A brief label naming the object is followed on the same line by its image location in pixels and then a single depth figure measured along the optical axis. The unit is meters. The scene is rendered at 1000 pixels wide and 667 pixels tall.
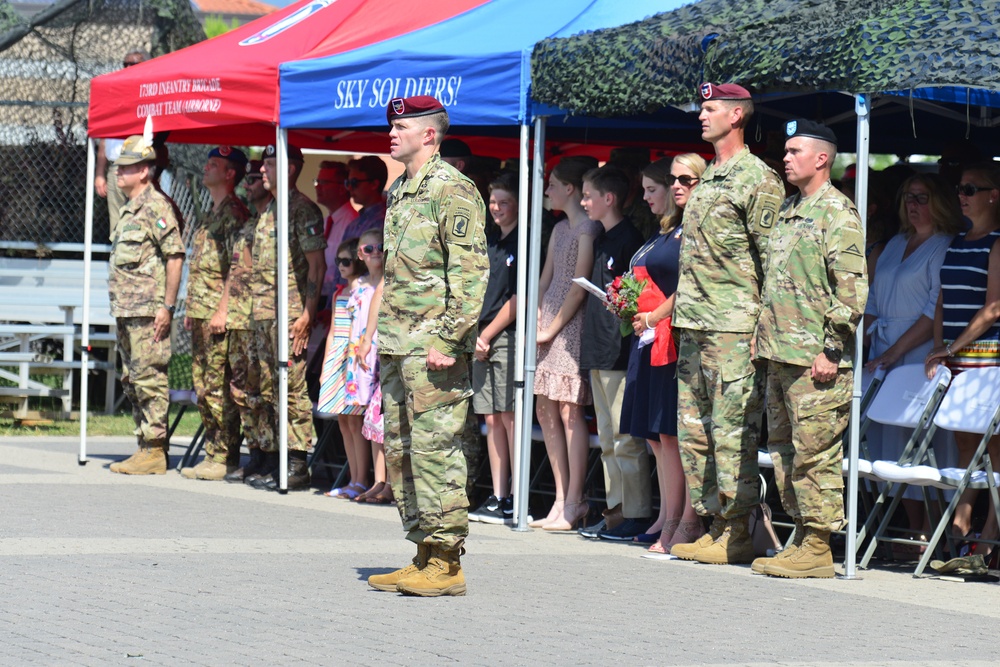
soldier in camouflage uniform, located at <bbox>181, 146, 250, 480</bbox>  19.79
